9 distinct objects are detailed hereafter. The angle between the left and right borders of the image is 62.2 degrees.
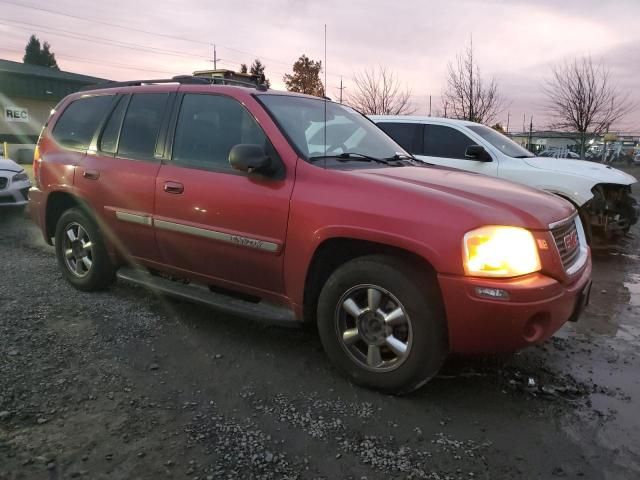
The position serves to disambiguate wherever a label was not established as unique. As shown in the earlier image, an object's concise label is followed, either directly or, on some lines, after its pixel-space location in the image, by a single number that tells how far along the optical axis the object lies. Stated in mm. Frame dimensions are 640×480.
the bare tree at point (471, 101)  22734
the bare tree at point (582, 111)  22752
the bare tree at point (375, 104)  27031
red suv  2822
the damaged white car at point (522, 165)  6969
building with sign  26984
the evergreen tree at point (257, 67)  58106
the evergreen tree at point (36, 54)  63250
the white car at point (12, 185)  8492
